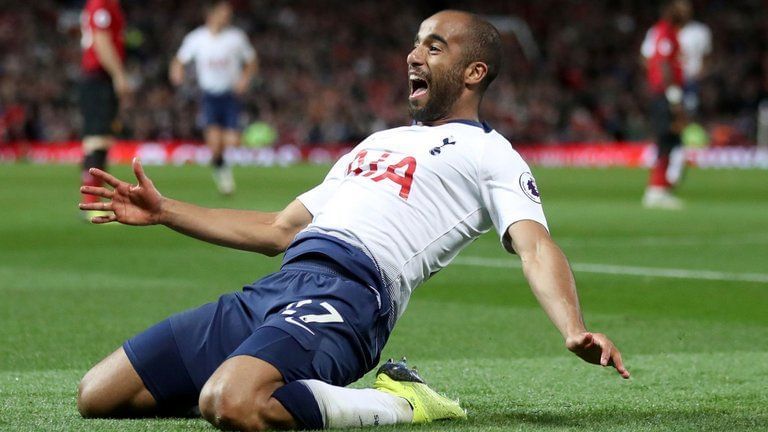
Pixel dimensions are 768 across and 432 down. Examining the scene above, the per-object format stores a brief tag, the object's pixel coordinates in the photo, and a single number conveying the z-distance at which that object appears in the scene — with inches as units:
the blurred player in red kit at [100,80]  544.7
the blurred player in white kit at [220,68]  766.5
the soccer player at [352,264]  165.3
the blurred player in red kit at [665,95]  672.4
